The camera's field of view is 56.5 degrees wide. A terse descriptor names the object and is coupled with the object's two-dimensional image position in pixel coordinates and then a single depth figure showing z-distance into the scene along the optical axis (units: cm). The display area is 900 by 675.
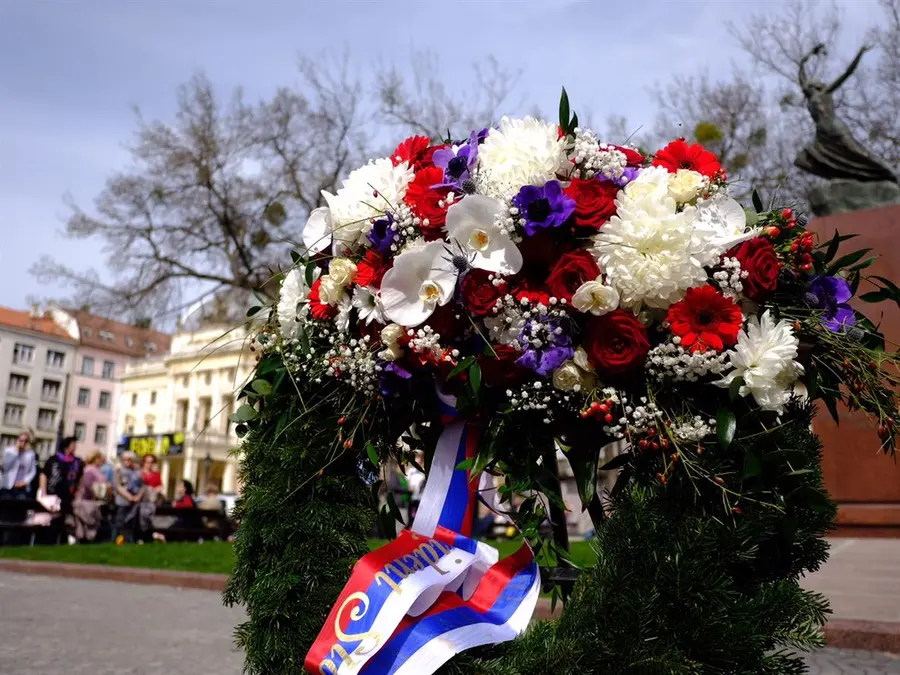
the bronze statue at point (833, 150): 1065
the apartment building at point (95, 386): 8475
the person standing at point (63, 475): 1373
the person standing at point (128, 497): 1521
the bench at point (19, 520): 1332
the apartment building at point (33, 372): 7781
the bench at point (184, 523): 1587
